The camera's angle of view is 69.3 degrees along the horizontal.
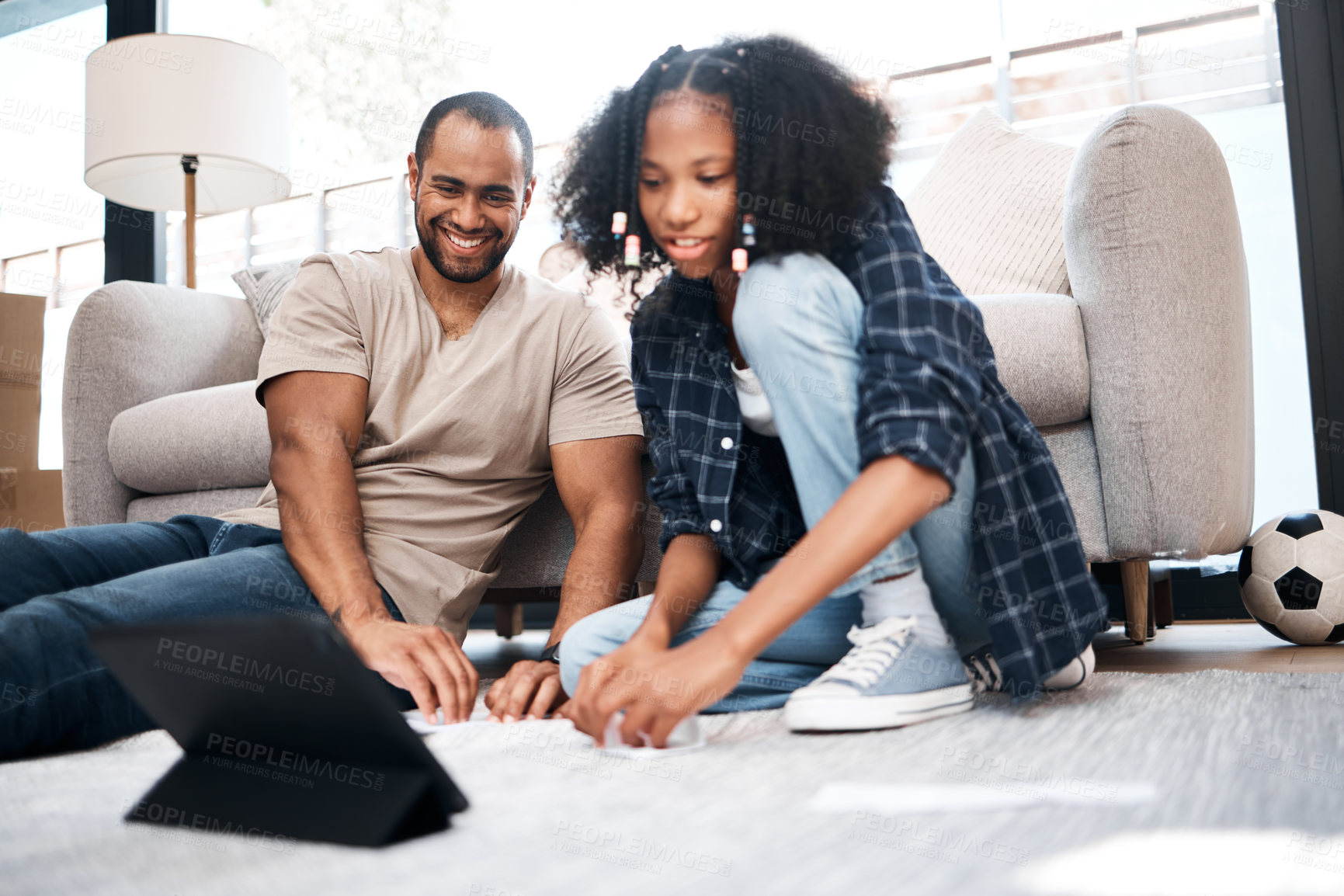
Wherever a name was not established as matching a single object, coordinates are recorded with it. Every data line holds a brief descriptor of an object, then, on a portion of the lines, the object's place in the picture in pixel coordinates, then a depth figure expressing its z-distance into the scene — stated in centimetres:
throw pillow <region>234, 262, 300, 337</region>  209
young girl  77
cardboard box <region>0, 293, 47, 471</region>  229
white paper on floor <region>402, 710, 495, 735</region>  90
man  106
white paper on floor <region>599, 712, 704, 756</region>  75
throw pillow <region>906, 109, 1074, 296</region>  154
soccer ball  143
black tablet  51
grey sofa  121
